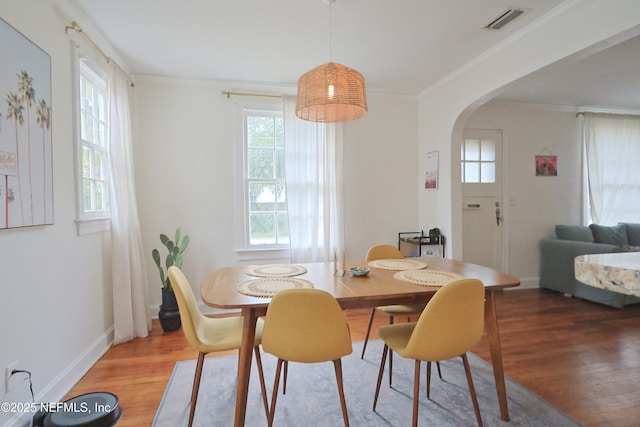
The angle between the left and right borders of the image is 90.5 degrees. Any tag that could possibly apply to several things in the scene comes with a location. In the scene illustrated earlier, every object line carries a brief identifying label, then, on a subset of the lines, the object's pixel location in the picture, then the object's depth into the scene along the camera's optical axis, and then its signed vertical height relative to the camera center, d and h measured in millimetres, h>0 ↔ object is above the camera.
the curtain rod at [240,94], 3537 +1284
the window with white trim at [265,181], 3707 +307
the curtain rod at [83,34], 2178 +1285
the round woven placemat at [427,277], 1782 -434
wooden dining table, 1512 -447
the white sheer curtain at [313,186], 3643 +237
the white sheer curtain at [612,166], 4621 +533
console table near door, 3650 -468
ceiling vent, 2300 +1397
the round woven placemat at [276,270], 2039 -429
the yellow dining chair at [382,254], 2606 -418
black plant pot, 3078 -1021
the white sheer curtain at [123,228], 2760 -166
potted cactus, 3082 -878
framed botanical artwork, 1552 +417
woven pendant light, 1856 +706
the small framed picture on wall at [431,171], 3762 +406
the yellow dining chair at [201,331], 1634 -733
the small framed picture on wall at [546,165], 4520 +545
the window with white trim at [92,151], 2342 +485
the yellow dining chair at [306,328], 1386 -553
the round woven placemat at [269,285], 1606 -430
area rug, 1775 -1204
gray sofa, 3892 -581
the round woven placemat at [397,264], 2240 -435
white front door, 4301 +85
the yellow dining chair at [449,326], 1446 -574
